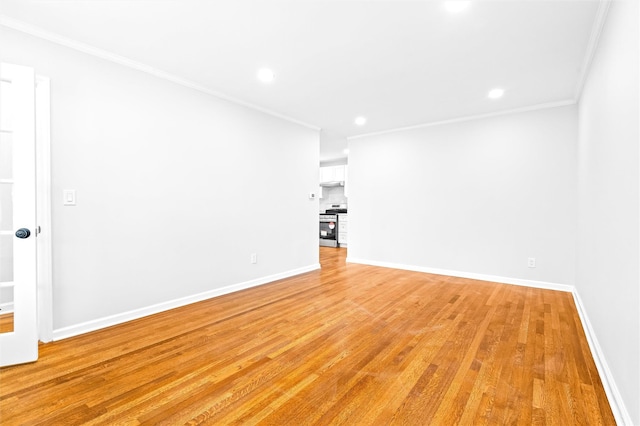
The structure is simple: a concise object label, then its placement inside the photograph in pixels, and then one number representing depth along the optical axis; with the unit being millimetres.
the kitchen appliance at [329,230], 8078
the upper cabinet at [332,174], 8008
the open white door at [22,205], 2039
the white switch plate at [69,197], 2455
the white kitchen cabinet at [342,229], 8023
